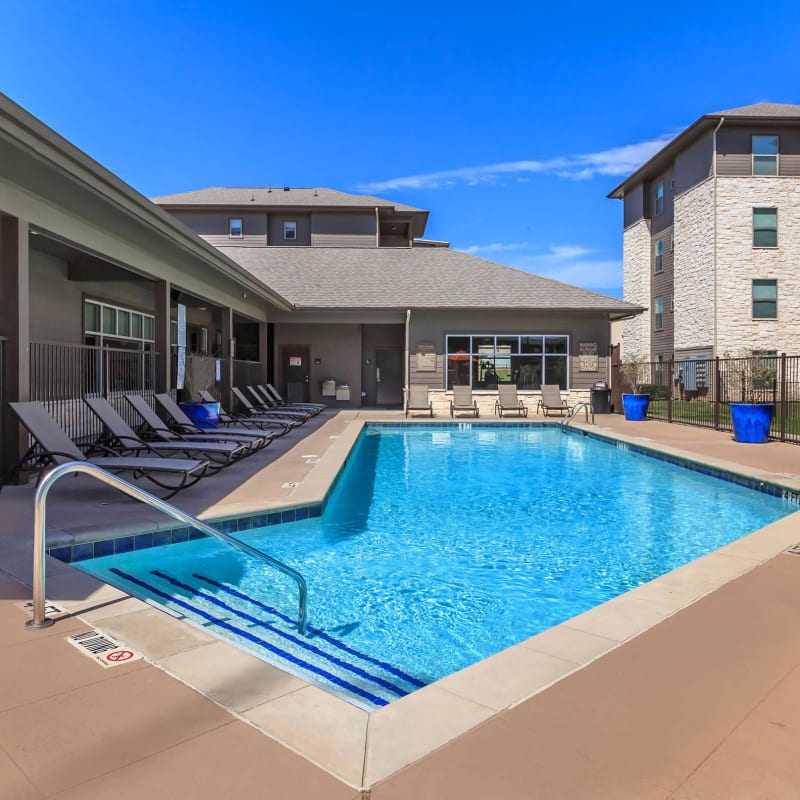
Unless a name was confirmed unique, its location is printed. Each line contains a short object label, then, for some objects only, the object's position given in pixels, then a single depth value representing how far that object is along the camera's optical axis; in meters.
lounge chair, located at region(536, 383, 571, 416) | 18.64
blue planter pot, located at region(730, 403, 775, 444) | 11.64
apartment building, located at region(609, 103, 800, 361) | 23.89
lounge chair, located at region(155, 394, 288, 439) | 9.54
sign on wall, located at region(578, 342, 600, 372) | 19.08
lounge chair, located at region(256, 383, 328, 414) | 16.85
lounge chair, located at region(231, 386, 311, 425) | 14.23
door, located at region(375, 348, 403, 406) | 21.39
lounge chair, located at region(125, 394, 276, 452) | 8.93
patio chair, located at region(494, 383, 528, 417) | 18.70
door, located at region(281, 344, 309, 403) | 20.48
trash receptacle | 18.72
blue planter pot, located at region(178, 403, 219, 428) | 11.60
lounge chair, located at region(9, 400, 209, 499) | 6.29
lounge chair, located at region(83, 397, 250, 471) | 7.54
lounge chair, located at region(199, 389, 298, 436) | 12.50
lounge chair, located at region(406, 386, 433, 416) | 18.28
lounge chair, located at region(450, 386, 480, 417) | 18.68
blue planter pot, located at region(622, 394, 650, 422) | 16.69
